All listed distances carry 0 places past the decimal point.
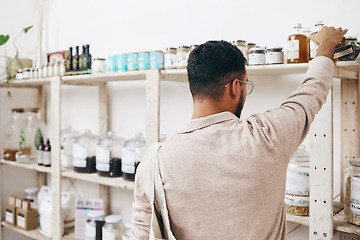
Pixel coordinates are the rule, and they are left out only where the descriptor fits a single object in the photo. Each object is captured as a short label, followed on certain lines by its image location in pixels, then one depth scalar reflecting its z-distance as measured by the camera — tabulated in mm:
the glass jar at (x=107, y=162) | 2035
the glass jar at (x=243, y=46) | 1521
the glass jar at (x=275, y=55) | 1421
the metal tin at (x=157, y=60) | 1756
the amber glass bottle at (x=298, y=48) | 1379
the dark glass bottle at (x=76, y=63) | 2160
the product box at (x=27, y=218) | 2484
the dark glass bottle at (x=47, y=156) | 2398
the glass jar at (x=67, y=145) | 2332
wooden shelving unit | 1301
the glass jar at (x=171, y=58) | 1720
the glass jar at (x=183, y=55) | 1659
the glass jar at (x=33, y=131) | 2633
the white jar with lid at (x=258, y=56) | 1460
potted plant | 2660
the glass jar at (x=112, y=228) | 2051
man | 968
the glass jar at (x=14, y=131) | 2689
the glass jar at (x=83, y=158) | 2154
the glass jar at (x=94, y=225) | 2158
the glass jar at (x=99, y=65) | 2000
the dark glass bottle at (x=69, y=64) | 2195
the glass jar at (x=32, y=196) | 2602
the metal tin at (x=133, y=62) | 1853
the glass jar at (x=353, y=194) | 1283
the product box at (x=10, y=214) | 2570
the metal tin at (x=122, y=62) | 1888
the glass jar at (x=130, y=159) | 1917
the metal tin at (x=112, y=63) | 1935
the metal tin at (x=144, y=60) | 1807
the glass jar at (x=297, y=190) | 1413
